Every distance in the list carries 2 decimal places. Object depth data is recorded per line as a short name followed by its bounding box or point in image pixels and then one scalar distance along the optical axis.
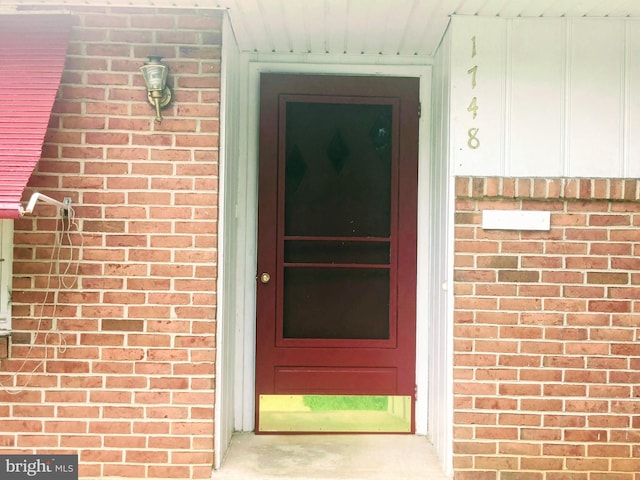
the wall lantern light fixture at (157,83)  2.80
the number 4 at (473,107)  2.95
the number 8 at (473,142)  2.95
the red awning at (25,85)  2.50
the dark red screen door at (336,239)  3.48
